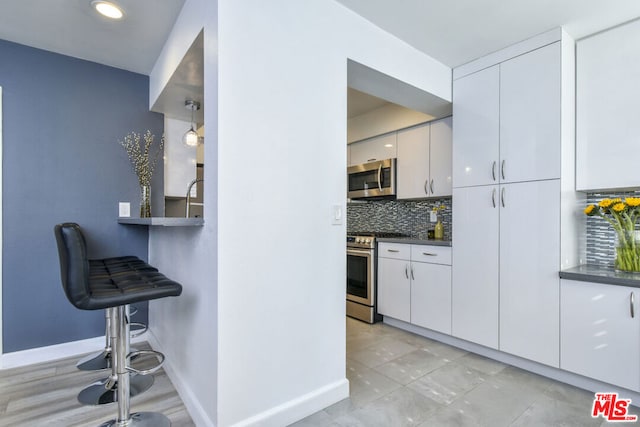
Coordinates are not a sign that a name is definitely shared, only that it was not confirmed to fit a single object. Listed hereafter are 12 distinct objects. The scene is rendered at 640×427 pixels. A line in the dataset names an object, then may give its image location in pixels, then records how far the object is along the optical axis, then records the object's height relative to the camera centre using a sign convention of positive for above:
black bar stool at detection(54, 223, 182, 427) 1.38 -0.36
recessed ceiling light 1.93 +1.23
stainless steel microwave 3.64 +0.40
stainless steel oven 3.40 -0.69
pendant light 2.77 +0.68
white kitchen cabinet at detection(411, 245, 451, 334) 2.80 -0.66
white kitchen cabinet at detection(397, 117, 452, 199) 3.18 +0.54
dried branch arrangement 2.79 +0.52
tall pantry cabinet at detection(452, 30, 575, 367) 2.21 +0.15
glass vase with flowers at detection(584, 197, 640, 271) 2.10 -0.08
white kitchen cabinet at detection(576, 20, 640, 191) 2.08 +0.70
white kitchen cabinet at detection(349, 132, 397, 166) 3.70 +0.76
